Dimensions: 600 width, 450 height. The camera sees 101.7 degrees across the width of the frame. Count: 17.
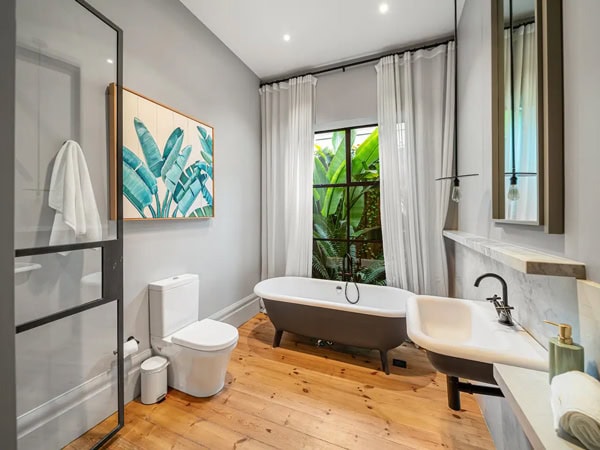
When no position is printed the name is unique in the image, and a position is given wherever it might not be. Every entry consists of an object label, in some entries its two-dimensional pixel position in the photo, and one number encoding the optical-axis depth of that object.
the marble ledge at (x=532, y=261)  0.72
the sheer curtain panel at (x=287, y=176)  3.03
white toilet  1.75
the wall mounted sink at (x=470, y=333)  0.89
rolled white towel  0.49
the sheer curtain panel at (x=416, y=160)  2.48
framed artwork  1.71
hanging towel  1.31
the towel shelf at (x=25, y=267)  1.18
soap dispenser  0.65
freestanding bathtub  2.07
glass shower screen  1.20
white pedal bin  1.74
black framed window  3.12
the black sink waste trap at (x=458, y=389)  1.02
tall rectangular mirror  0.81
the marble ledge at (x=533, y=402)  0.53
